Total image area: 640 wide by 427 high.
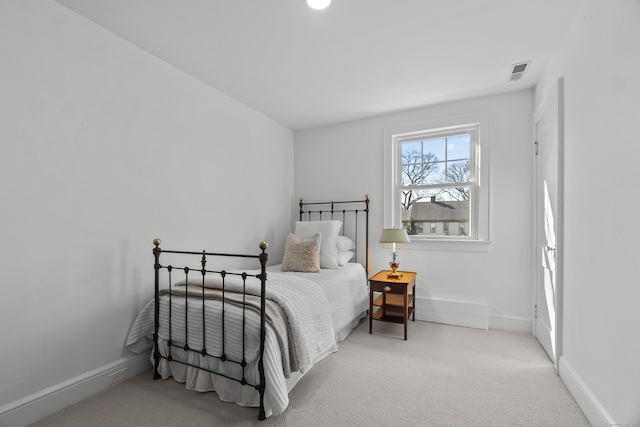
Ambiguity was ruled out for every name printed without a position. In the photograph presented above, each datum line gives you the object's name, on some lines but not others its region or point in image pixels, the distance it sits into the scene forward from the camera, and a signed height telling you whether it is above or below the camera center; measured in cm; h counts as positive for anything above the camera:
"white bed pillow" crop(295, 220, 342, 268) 345 -24
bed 189 -81
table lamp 335 -25
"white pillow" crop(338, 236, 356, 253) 372 -37
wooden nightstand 301 -94
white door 232 -7
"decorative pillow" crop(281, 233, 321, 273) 317 -44
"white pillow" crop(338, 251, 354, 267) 359 -52
